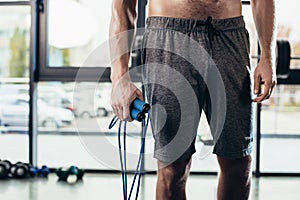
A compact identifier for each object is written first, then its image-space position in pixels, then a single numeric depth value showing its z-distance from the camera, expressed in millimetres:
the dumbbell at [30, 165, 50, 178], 3155
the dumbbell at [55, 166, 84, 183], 3008
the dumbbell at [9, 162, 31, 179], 3066
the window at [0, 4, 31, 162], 3383
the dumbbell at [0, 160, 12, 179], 3037
